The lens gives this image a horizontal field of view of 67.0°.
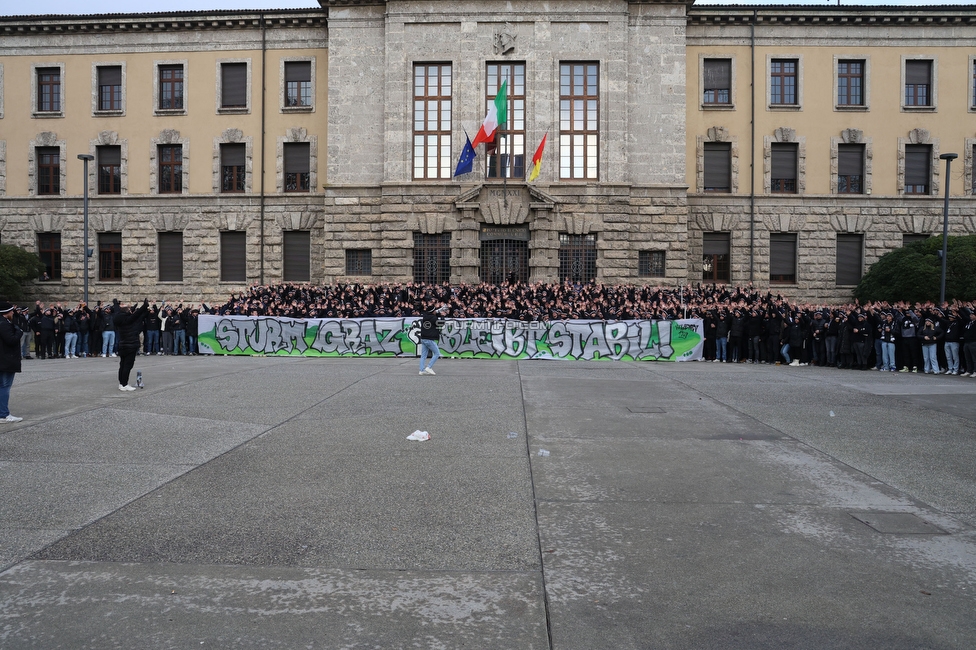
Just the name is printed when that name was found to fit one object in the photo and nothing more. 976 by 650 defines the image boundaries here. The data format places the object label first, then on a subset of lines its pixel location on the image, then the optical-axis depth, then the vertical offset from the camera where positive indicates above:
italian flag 30.78 +8.56
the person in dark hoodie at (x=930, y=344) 19.92 -0.53
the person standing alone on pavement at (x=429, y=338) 17.81 -0.49
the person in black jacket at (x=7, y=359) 10.89 -0.69
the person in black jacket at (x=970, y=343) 18.78 -0.46
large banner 23.98 -0.65
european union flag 30.98 +6.71
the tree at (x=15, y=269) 34.97 +2.10
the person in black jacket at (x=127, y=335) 14.25 -0.42
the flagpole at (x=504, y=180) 32.97 +6.18
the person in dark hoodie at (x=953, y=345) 19.67 -0.54
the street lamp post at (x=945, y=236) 26.38 +3.25
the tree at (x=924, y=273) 28.91 +2.12
